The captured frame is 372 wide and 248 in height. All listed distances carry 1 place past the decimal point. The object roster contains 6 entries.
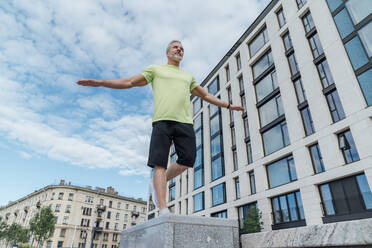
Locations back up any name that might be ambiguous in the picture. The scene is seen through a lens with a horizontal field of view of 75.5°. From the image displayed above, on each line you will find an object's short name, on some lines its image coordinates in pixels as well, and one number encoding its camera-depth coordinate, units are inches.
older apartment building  2054.6
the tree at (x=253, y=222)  673.2
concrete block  95.6
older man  117.8
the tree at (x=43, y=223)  1339.8
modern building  560.1
